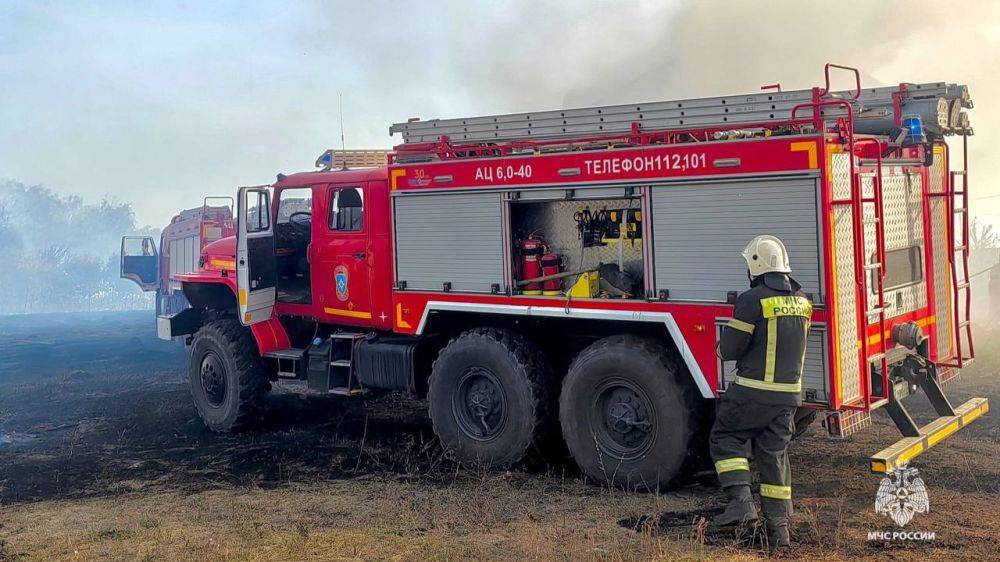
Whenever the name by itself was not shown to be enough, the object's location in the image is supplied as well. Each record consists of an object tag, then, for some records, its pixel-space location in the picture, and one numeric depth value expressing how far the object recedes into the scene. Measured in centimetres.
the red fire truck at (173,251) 1970
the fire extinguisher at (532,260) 739
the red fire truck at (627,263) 597
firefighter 545
